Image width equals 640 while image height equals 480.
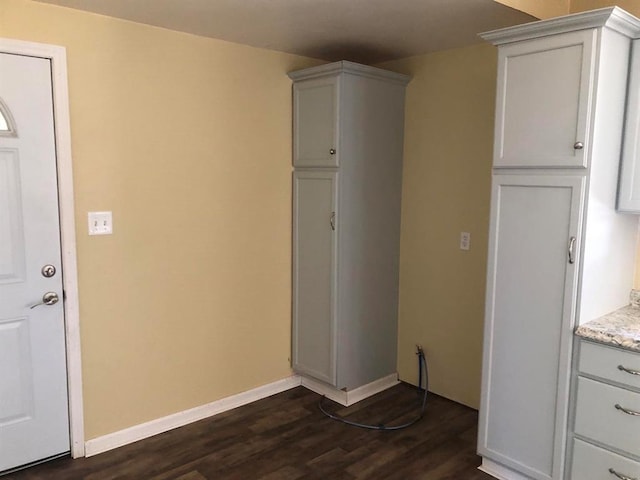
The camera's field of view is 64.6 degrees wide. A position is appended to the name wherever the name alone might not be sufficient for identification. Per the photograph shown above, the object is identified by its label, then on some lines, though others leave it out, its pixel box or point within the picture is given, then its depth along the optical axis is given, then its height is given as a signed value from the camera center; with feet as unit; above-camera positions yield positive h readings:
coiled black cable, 9.92 -4.65
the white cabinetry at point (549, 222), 6.81 -0.46
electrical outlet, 10.40 -1.06
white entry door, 7.74 -1.44
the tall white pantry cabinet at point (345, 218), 10.28 -0.66
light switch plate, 8.54 -0.67
